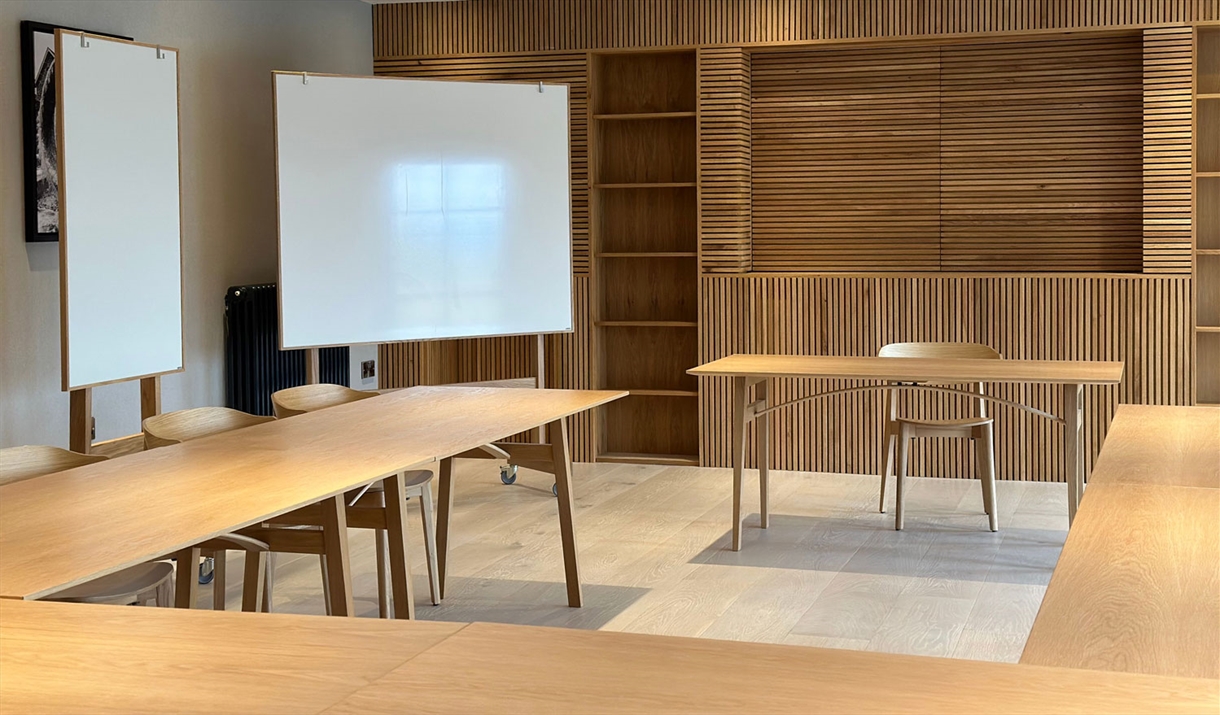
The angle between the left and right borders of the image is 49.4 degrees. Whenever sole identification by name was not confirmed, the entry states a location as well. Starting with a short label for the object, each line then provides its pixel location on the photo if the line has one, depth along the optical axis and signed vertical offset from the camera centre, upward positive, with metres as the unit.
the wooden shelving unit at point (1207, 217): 7.09 +0.27
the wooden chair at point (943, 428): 6.09 -0.72
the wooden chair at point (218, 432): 3.60 -0.51
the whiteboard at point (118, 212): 5.03 +0.29
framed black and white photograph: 5.46 +0.64
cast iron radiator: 6.82 -0.37
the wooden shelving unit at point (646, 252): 8.07 +0.14
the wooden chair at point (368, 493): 4.15 -0.73
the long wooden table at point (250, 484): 2.60 -0.50
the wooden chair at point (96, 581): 3.38 -0.77
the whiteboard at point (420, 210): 6.62 +0.37
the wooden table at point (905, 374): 5.34 -0.43
